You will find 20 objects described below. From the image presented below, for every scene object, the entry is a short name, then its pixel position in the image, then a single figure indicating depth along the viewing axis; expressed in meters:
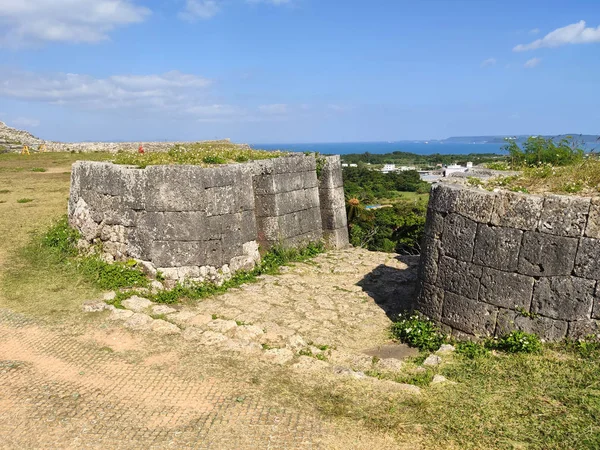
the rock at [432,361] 6.06
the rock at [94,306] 7.83
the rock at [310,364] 6.01
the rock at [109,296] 8.17
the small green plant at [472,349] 6.11
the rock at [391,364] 6.04
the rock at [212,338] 6.77
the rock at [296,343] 6.68
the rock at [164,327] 7.13
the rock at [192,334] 6.93
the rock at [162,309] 7.86
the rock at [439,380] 5.54
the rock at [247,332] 6.95
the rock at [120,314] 7.57
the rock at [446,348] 6.39
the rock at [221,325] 7.20
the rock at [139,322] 7.26
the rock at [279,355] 6.25
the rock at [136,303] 7.93
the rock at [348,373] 5.76
